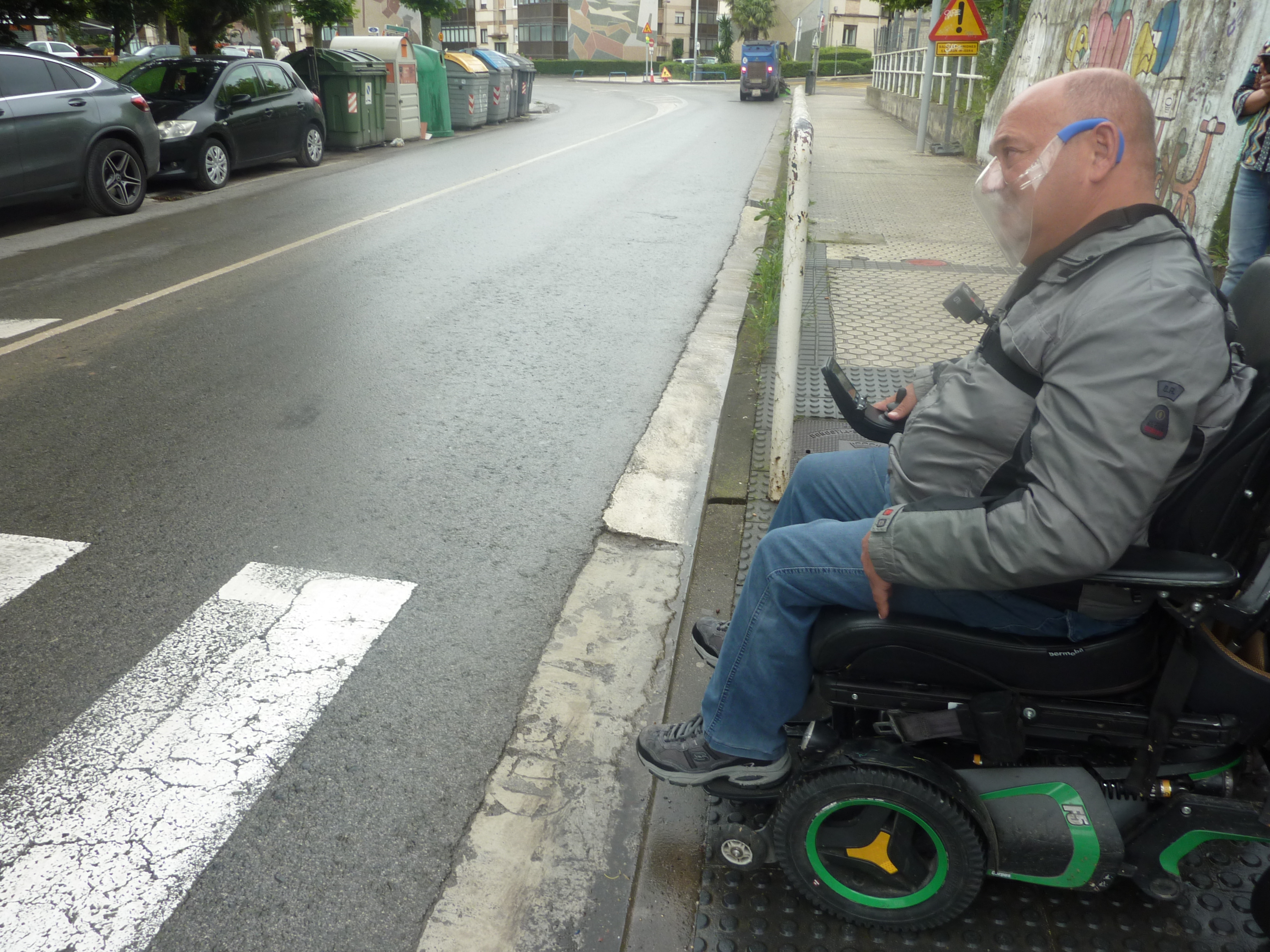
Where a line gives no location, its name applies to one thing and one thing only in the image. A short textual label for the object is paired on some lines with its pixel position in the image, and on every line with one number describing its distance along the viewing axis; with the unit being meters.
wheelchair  1.83
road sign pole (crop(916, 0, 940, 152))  17.56
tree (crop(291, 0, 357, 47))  20.20
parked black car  11.98
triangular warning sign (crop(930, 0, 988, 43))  15.48
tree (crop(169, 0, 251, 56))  17.62
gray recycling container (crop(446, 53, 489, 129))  22.22
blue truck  40.34
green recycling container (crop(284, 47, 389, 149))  16.91
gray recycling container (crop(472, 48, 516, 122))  23.86
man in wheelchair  1.72
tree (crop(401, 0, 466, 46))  25.17
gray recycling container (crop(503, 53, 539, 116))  25.73
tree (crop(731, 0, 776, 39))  81.06
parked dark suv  8.96
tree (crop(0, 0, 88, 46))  14.16
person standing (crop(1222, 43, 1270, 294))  4.60
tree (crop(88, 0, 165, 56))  18.30
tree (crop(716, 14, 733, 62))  83.62
